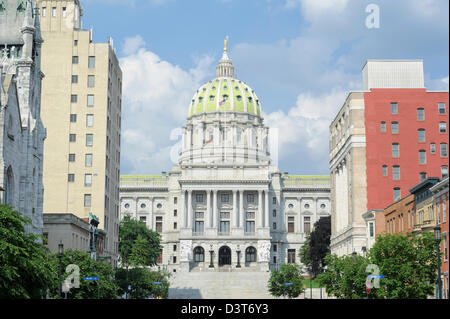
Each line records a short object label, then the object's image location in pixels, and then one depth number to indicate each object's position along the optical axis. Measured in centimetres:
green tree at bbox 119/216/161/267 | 13044
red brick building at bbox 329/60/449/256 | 9006
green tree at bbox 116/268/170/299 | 7875
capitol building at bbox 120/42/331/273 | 16075
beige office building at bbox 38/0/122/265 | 9212
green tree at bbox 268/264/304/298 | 9331
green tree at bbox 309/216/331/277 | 13400
